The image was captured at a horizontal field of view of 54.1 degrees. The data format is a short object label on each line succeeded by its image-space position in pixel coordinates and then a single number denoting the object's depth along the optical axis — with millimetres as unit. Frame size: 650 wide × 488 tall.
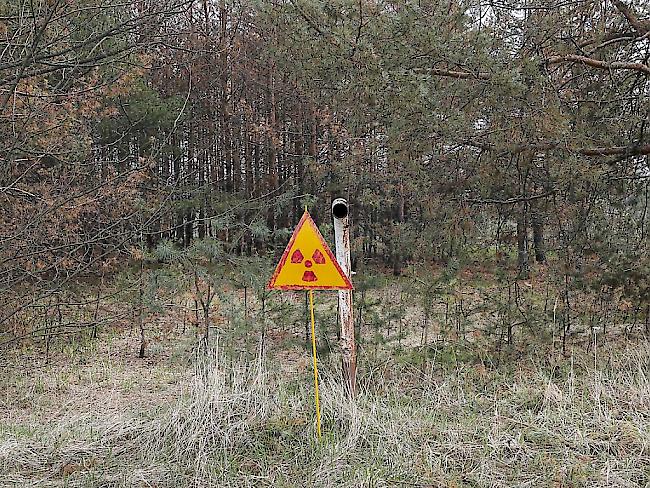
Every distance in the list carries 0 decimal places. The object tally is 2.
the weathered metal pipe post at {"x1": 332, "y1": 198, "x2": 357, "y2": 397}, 4527
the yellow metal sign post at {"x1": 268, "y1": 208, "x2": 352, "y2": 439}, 4145
